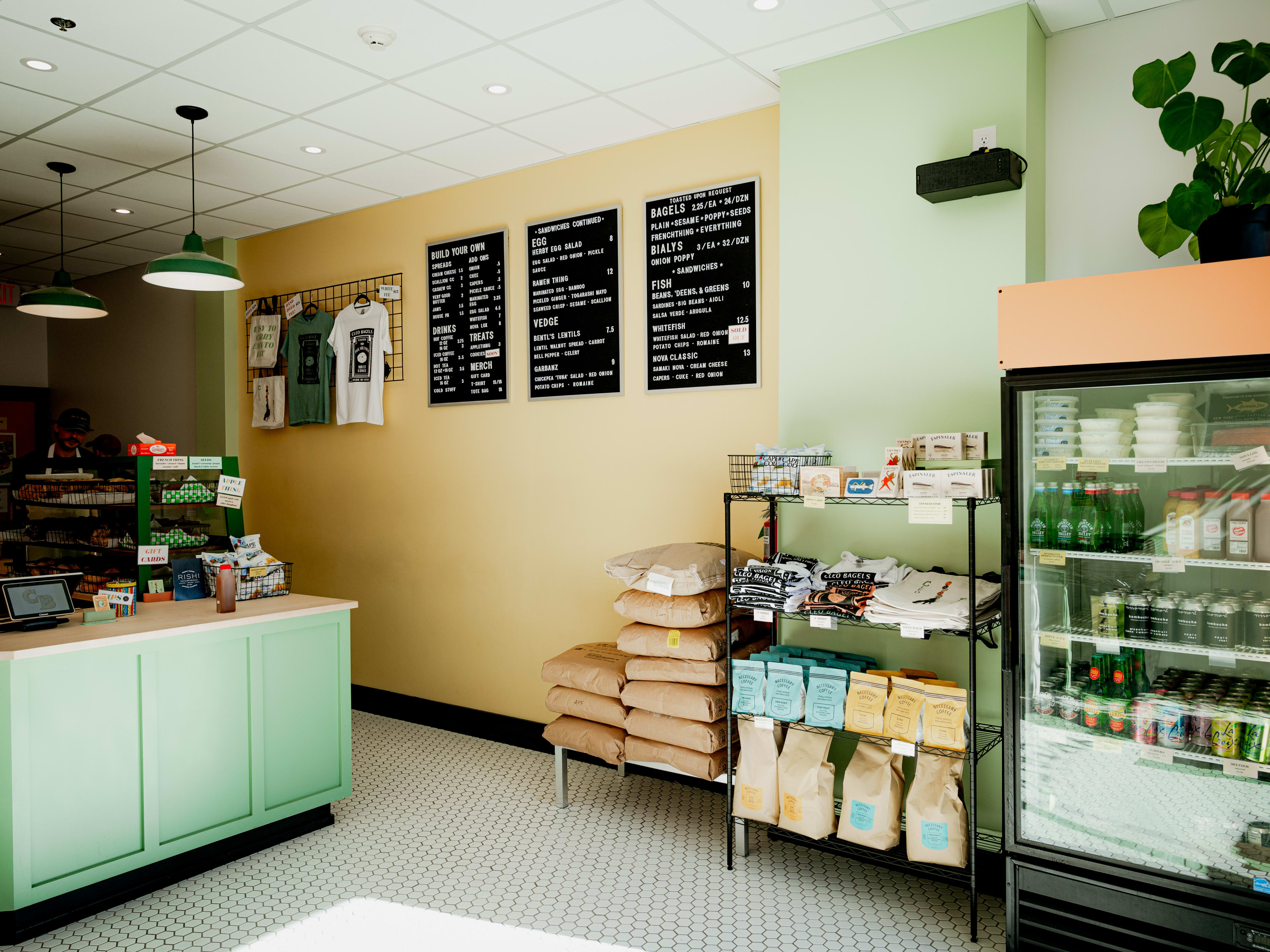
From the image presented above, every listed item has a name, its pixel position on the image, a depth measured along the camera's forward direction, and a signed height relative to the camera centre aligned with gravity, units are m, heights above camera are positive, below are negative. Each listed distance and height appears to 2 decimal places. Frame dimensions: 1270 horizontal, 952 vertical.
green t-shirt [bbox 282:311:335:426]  5.73 +0.75
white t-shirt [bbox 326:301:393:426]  5.46 +0.77
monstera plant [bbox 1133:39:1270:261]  2.41 +1.02
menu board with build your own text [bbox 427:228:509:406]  4.94 +0.95
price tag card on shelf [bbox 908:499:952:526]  2.77 -0.15
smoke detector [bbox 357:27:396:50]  3.21 +1.76
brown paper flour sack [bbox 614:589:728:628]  3.45 -0.61
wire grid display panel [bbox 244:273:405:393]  5.43 +1.21
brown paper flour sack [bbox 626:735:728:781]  3.40 -1.25
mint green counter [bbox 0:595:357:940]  2.83 -1.05
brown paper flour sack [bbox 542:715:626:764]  3.69 -1.26
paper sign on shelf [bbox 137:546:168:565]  3.89 -0.41
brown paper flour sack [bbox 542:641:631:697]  3.75 -0.96
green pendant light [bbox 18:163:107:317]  4.65 +1.00
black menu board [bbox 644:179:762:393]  3.97 +0.92
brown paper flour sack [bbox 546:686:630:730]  3.73 -1.12
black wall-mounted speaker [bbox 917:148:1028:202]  2.94 +1.09
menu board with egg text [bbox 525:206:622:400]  4.46 +0.94
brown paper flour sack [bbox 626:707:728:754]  3.42 -1.14
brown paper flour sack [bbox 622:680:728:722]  3.42 -1.00
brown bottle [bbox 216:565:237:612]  3.44 -0.51
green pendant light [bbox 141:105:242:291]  3.80 +0.97
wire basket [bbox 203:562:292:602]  3.81 -0.54
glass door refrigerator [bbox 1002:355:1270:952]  2.36 -0.62
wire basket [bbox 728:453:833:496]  3.19 -0.01
